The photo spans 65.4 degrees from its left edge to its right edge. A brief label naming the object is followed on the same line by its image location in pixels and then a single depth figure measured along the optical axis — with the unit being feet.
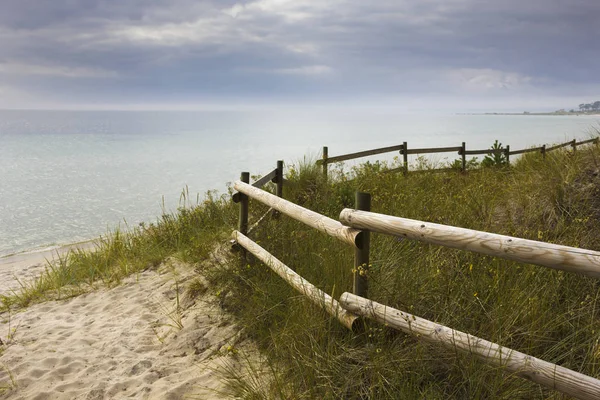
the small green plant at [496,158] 50.39
